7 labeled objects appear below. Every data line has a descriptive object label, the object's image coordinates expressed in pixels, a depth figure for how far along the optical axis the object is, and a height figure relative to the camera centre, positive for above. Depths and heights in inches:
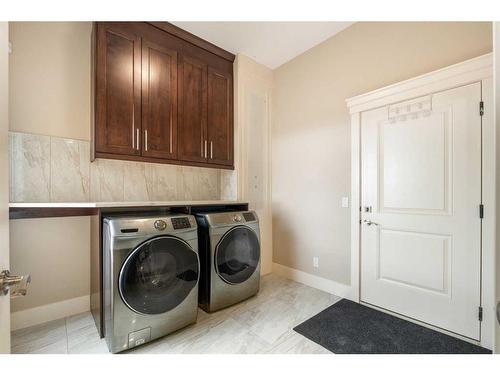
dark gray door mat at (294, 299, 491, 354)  58.4 -43.2
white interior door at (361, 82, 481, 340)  62.2 -7.4
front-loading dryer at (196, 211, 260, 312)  75.5 -26.0
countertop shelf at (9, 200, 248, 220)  53.1 -5.8
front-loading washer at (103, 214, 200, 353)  55.1 -24.5
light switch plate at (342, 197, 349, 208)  88.0 -6.6
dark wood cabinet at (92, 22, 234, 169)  72.0 +33.9
